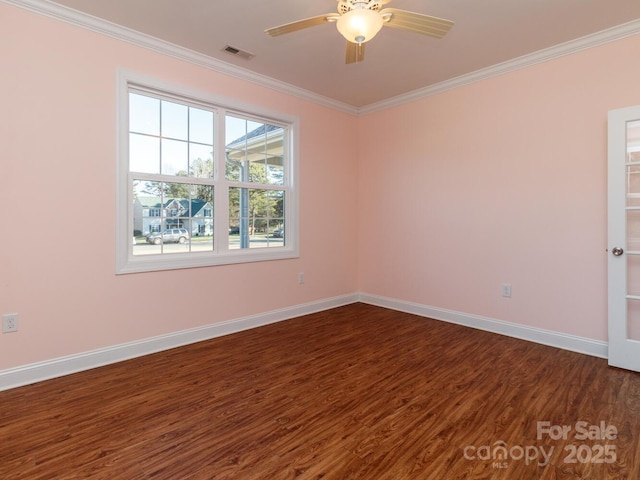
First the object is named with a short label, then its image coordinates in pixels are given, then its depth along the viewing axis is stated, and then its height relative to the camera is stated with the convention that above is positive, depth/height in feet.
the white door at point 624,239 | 8.82 +0.06
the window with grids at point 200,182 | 10.09 +1.97
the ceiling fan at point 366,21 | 6.56 +4.36
